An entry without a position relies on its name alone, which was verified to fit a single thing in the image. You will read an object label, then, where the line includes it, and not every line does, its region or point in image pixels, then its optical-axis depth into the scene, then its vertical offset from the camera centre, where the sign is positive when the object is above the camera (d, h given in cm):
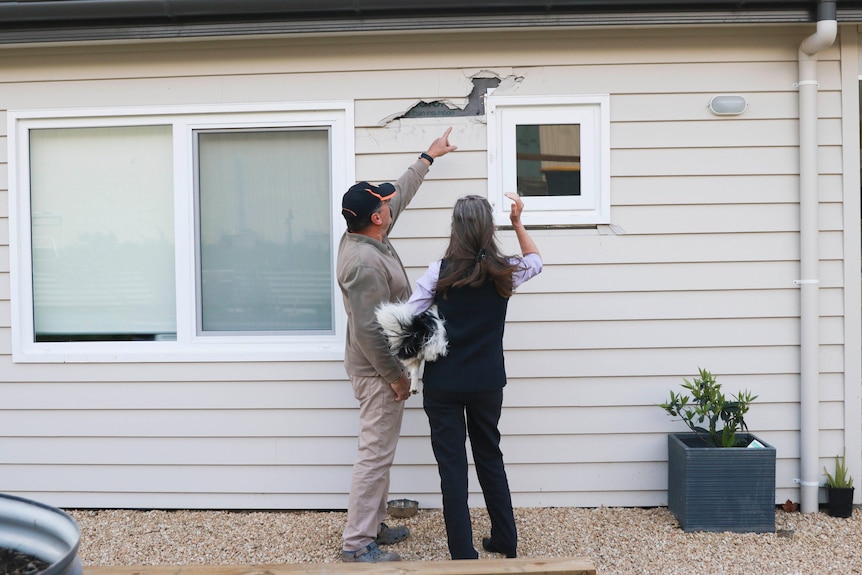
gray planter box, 358 -111
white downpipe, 378 -10
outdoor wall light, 385 +80
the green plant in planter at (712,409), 366 -75
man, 321 -43
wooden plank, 220 -92
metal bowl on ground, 386 -129
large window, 400 +15
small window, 390 +53
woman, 299 -37
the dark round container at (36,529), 163 -59
